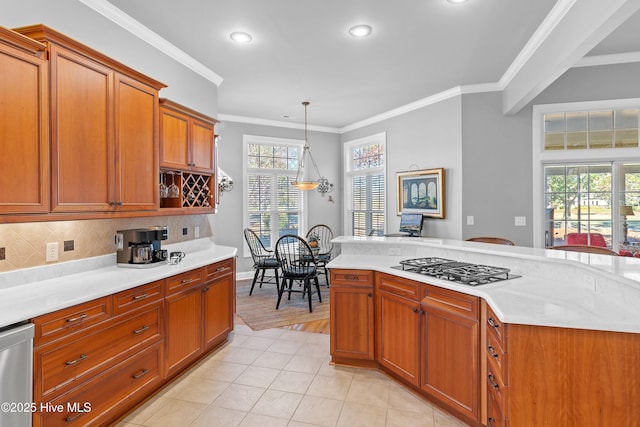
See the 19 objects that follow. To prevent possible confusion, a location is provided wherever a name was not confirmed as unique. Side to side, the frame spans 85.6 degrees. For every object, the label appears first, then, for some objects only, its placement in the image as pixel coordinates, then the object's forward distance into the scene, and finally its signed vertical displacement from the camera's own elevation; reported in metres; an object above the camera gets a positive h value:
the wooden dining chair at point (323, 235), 6.46 -0.42
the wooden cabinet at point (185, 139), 3.05 +0.72
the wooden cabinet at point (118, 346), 1.76 -0.84
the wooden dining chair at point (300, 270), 4.48 -0.75
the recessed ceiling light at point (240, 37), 3.19 +1.67
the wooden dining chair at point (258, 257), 5.17 -0.68
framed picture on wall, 4.91 +0.31
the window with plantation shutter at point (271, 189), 6.32 +0.47
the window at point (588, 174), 3.97 +0.45
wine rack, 3.28 +0.23
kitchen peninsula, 1.52 -0.66
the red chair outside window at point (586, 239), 4.09 -0.33
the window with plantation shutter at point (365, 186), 6.28 +0.53
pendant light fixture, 6.76 +0.92
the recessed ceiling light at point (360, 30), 3.10 +1.67
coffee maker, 2.76 -0.27
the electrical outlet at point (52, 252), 2.33 -0.26
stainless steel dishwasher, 1.53 -0.73
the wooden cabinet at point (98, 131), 2.07 +0.58
